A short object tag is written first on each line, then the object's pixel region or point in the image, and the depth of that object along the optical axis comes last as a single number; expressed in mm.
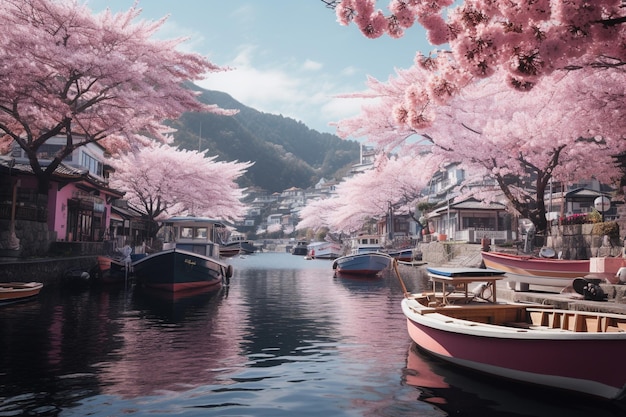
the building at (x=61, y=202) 22972
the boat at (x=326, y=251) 70312
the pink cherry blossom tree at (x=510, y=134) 18734
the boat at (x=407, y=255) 47344
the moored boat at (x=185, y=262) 20906
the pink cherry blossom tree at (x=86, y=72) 18656
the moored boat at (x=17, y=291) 14969
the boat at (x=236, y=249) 60316
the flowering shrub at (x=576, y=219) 24153
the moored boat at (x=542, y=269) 16984
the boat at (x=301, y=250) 93688
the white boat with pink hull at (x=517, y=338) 6336
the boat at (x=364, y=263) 33531
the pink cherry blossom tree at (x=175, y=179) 41906
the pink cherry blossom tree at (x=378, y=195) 56312
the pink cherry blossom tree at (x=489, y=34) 7039
